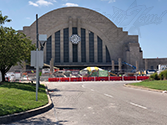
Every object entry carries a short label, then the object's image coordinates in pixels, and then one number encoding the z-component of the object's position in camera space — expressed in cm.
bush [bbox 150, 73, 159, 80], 2735
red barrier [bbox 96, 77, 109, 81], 4116
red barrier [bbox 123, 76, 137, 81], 4222
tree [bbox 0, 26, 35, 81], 2212
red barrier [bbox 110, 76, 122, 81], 4174
